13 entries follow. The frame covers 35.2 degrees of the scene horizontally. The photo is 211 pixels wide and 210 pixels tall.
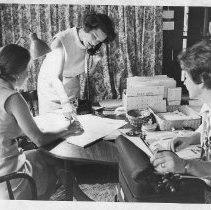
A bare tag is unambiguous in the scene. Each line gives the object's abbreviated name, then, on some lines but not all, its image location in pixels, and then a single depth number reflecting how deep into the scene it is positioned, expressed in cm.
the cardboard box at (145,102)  185
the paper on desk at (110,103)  199
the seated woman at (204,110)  115
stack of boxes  184
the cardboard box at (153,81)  188
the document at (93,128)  150
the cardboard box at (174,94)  191
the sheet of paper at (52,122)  160
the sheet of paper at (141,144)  139
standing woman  181
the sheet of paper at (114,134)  153
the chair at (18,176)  126
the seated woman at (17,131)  138
